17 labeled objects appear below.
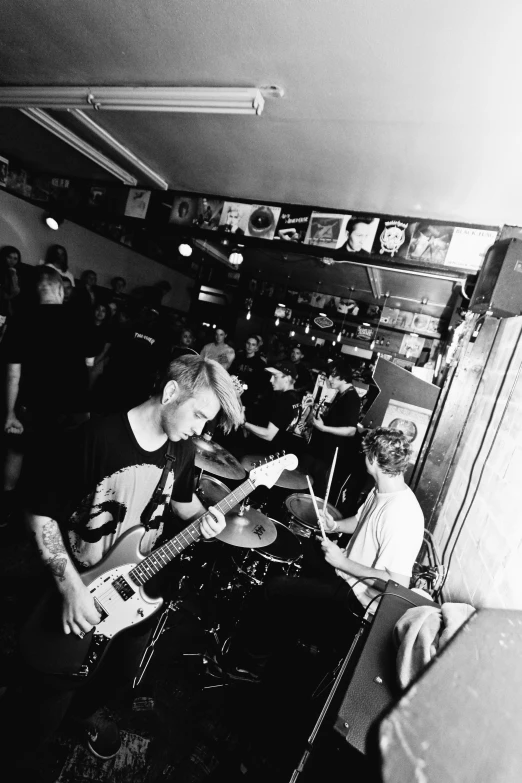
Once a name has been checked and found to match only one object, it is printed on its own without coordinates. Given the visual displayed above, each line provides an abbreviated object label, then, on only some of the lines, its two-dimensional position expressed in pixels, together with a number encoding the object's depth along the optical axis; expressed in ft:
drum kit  8.30
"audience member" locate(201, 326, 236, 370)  16.88
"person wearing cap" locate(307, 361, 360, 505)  16.46
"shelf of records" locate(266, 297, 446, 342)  23.90
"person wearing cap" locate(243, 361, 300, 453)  14.88
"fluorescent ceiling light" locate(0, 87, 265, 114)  8.46
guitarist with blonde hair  5.06
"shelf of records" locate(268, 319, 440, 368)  25.58
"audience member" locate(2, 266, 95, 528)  10.04
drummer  7.23
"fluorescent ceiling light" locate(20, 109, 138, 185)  14.19
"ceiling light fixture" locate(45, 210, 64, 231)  24.48
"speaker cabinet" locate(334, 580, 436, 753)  2.59
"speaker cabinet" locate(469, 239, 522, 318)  7.35
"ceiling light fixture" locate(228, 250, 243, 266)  21.77
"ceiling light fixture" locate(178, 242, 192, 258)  22.78
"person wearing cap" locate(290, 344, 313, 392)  24.17
